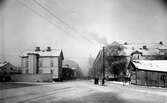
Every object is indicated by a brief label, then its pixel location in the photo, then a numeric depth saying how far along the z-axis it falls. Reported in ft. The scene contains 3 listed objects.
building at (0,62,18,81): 157.92
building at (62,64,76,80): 231.22
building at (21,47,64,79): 177.78
